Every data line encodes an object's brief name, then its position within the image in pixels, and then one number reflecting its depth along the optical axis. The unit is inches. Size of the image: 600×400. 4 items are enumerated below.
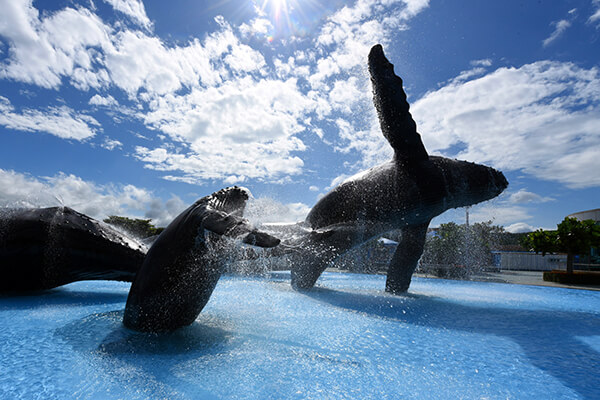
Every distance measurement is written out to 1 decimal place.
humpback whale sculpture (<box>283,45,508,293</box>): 369.1
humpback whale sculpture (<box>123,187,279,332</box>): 195.5
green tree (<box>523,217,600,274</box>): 842.2
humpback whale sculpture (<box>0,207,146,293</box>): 348.2
